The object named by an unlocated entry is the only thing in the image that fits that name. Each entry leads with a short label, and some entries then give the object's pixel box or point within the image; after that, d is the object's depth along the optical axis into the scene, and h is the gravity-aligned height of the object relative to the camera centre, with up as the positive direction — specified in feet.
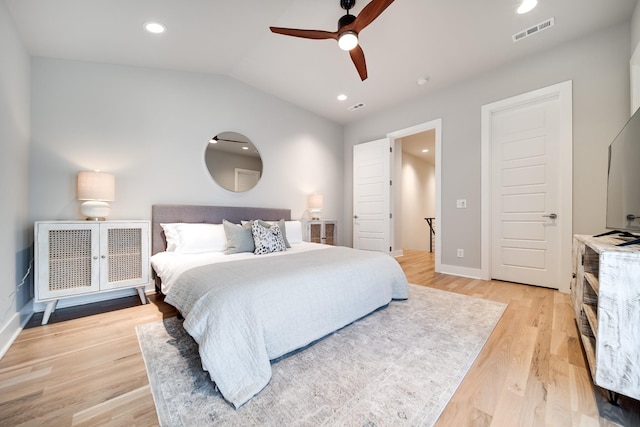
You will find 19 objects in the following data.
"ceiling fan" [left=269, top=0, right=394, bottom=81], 6.61 +5.16
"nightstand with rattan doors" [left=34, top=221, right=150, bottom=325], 6.93 -1.41
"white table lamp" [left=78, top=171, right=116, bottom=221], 7.74 +0.62
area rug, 3.71 -3.02
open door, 14.82 +1.13
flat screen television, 4.86 +0.76
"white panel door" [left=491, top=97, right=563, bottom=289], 9.70 +0.88
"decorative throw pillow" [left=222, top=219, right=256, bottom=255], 8.87 -0.95
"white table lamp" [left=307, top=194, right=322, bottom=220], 14.43 +0.54
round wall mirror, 11.25 +2.47
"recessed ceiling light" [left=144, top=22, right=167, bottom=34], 7.39 +5.65
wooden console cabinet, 3.60 -1.60
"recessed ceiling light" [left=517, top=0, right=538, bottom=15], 7.38 +6.33
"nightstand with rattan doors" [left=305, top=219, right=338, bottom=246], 13.92 -1.05
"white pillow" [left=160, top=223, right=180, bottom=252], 9.08 -0.84
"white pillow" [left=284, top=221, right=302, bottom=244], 11.38 -0.85
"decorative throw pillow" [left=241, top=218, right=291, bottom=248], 9.93 -0.65
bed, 4.29 -1.78
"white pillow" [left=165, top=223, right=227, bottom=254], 8.78 -0.95
